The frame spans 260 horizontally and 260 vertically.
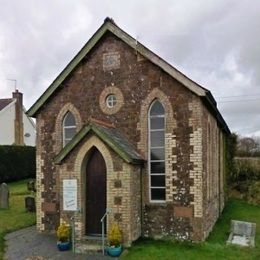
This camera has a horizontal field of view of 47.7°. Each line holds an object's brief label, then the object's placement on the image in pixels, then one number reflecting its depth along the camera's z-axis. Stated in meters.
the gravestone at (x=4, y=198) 15.71
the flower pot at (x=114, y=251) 9.12
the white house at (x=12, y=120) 32.82
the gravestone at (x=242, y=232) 10.79
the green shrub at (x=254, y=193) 18.93
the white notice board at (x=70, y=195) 10.39
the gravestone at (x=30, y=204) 14.83
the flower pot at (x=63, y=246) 9.71
